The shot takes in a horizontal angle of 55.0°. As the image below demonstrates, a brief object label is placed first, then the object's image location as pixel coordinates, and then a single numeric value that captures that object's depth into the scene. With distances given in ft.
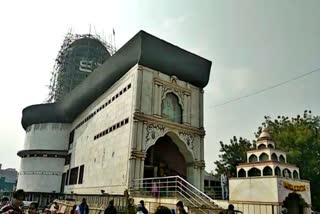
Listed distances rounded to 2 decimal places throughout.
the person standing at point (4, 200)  29.50
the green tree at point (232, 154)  98.58
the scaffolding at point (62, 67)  156.46
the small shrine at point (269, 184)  46.70
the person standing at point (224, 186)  63.31
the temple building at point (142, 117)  69.31
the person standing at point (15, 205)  16.52
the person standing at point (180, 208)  26.02
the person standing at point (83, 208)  43.86
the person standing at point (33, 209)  24.78
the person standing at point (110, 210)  34.63
